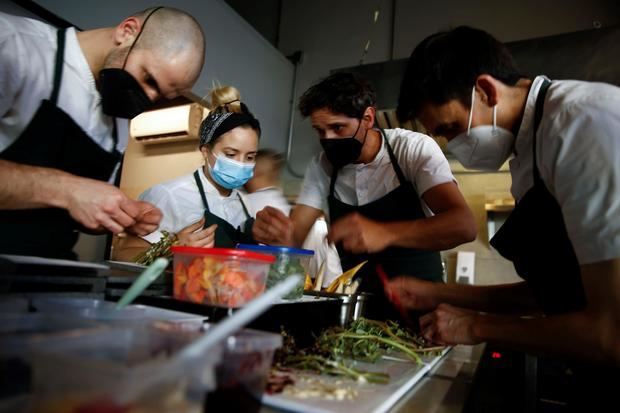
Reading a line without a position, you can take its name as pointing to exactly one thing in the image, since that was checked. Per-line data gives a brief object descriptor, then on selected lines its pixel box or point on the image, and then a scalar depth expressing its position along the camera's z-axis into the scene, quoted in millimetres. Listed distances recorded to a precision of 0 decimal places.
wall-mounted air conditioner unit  3059
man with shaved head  1241
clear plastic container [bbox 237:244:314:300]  1000
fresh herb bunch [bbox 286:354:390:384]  754
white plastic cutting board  597
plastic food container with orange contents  741
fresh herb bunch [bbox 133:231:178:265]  1242
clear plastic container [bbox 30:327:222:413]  355
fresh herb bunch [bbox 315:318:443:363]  919
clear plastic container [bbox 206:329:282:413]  482
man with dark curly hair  1449
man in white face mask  792
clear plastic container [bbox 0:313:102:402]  385
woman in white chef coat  1986
